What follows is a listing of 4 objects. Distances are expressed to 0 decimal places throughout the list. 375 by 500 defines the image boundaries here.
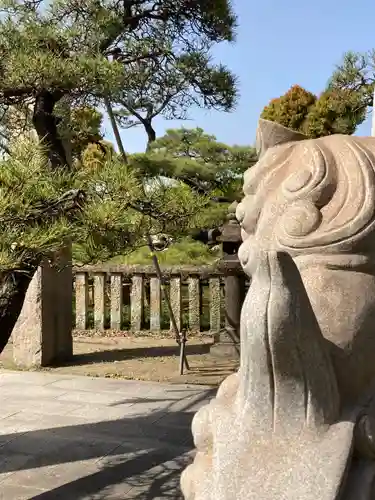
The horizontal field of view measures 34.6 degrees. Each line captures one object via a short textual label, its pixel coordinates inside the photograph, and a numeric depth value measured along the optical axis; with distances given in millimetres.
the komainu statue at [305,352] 1312
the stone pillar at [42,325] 6137
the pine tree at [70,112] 2303
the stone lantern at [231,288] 6516
